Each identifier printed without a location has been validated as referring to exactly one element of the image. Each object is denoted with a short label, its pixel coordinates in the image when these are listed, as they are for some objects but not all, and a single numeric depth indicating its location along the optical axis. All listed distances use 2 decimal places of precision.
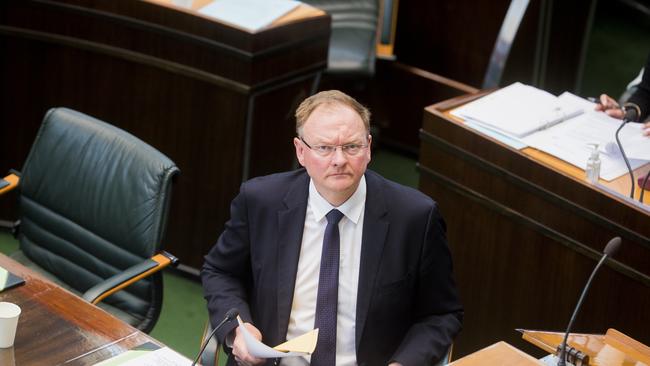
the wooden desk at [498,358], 5.06
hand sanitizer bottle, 7.09
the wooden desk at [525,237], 7.11
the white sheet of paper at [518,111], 7.75
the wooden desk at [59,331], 5.68
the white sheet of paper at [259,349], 5.41
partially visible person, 8.00
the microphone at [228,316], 5.56
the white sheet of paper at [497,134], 7.57
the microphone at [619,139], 7.04
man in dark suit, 6.09
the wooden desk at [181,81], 8.93
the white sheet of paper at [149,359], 5.62
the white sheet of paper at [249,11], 8.87
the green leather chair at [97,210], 6.97
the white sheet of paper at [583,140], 7.35
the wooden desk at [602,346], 5.55
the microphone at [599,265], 5.38
